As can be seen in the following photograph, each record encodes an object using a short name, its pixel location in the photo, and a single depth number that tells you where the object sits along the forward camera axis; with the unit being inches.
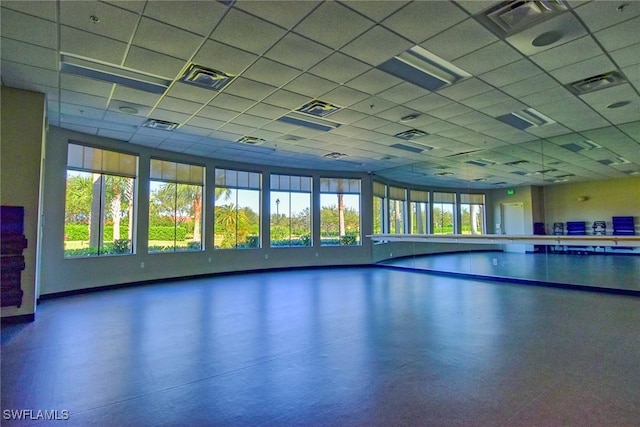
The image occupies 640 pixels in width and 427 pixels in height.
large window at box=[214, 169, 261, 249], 385.7
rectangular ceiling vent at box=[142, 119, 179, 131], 251.2
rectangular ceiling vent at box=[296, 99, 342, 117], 216.9
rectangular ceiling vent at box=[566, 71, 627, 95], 176.2
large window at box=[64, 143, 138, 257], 279.9
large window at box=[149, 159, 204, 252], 335.3
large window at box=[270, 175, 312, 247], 425.7
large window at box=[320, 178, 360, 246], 454.0
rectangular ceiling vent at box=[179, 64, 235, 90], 171.8
